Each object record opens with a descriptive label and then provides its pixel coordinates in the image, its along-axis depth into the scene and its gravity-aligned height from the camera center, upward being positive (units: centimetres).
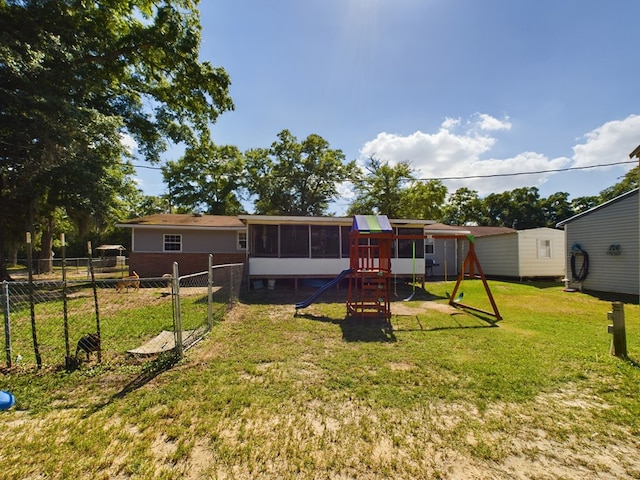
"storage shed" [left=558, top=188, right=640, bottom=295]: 1113 -13
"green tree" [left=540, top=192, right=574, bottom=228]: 4194 +510
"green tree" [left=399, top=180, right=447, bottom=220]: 2552 +391
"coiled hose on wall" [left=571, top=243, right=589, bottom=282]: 1257 -88
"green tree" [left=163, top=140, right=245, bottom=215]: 2998 +670
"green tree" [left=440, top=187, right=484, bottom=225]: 4400 +539
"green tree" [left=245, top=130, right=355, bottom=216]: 3084 +742
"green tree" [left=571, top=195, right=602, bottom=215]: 4345 +602
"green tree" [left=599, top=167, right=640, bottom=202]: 3223 +679
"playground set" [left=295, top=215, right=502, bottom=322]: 803 -75
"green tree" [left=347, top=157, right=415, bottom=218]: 2809 +557
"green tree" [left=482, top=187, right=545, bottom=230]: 4203 +500
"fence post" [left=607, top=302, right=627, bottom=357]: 474 -145
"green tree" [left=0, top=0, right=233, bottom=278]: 1039 +673
